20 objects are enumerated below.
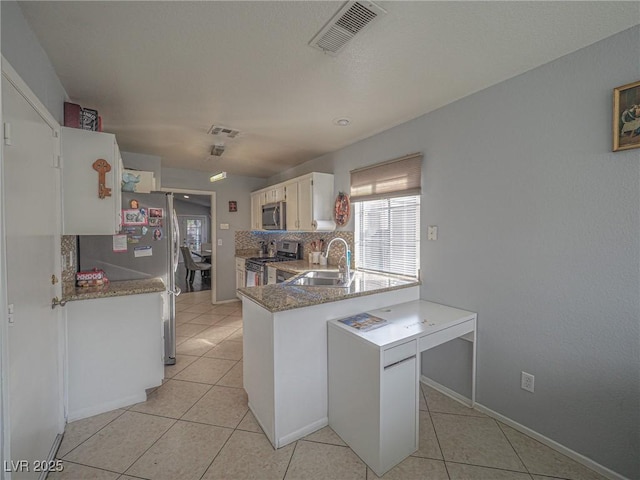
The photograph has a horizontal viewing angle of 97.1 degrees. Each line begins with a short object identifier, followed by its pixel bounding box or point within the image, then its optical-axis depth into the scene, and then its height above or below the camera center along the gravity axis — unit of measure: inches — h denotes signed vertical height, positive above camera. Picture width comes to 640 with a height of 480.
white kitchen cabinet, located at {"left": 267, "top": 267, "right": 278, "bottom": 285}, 153.5 -23.0
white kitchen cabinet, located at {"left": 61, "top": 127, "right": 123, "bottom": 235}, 76.9 +13.7
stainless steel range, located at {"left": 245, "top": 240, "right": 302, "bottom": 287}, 165.9 -17.3
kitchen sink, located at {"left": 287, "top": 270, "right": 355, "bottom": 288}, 112.1 -18.8
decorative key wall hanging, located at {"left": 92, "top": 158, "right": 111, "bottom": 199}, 80.0 +16.6
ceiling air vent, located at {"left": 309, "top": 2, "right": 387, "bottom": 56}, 52.4 +41.9
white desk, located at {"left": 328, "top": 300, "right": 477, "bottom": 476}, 62.6 -35.8
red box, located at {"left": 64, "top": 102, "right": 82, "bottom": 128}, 78.4 +32.9
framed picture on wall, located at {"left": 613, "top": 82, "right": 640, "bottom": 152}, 56.8 +23.9
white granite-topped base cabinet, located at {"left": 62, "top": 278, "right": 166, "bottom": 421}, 79.7 -33.4
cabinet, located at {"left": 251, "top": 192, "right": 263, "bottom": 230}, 198.7 +16.4
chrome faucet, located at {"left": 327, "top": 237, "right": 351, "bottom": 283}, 106.4 -14.6
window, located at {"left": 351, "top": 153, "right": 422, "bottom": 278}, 105.7 +7.4
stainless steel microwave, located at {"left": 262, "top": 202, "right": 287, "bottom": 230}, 167.3 +10.3
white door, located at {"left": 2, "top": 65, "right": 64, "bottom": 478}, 48.5 -8.5
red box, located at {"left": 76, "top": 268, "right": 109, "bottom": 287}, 88.3 -14.5
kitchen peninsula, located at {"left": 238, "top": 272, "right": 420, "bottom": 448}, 70.5 -31.8
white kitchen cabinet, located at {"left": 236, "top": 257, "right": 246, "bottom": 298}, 193.8 -28.2
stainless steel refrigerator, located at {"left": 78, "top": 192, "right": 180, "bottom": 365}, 96.0 -5.8
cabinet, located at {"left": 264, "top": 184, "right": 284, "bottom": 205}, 171.3 +24.7
